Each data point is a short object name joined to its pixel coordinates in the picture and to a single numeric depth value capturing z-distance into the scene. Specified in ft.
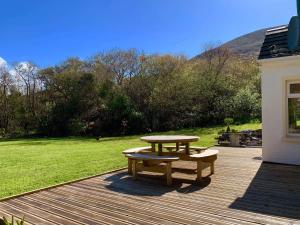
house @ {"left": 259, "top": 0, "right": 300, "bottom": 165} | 20.66
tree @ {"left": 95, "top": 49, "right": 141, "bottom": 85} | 63.17
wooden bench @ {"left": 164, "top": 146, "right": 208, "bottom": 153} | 20.51
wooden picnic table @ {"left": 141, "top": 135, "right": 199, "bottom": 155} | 17.83
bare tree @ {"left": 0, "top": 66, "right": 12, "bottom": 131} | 65.48
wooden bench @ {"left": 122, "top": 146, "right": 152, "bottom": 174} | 19.21
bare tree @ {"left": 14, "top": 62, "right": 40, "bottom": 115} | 66.38
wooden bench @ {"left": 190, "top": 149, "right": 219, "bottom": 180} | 16.69
